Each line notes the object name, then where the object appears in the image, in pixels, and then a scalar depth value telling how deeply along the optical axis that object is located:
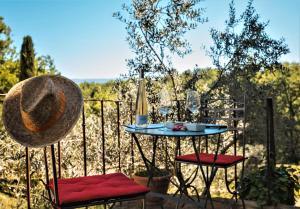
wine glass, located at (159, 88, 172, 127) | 2.93
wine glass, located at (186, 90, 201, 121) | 2.91
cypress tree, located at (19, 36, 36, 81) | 11.52
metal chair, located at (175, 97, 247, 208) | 2.92
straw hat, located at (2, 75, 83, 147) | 1.62
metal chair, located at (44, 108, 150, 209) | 1.88
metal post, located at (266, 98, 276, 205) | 3.48
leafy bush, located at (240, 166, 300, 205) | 3.50
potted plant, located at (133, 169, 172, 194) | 3.75
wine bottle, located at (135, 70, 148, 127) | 2.87
